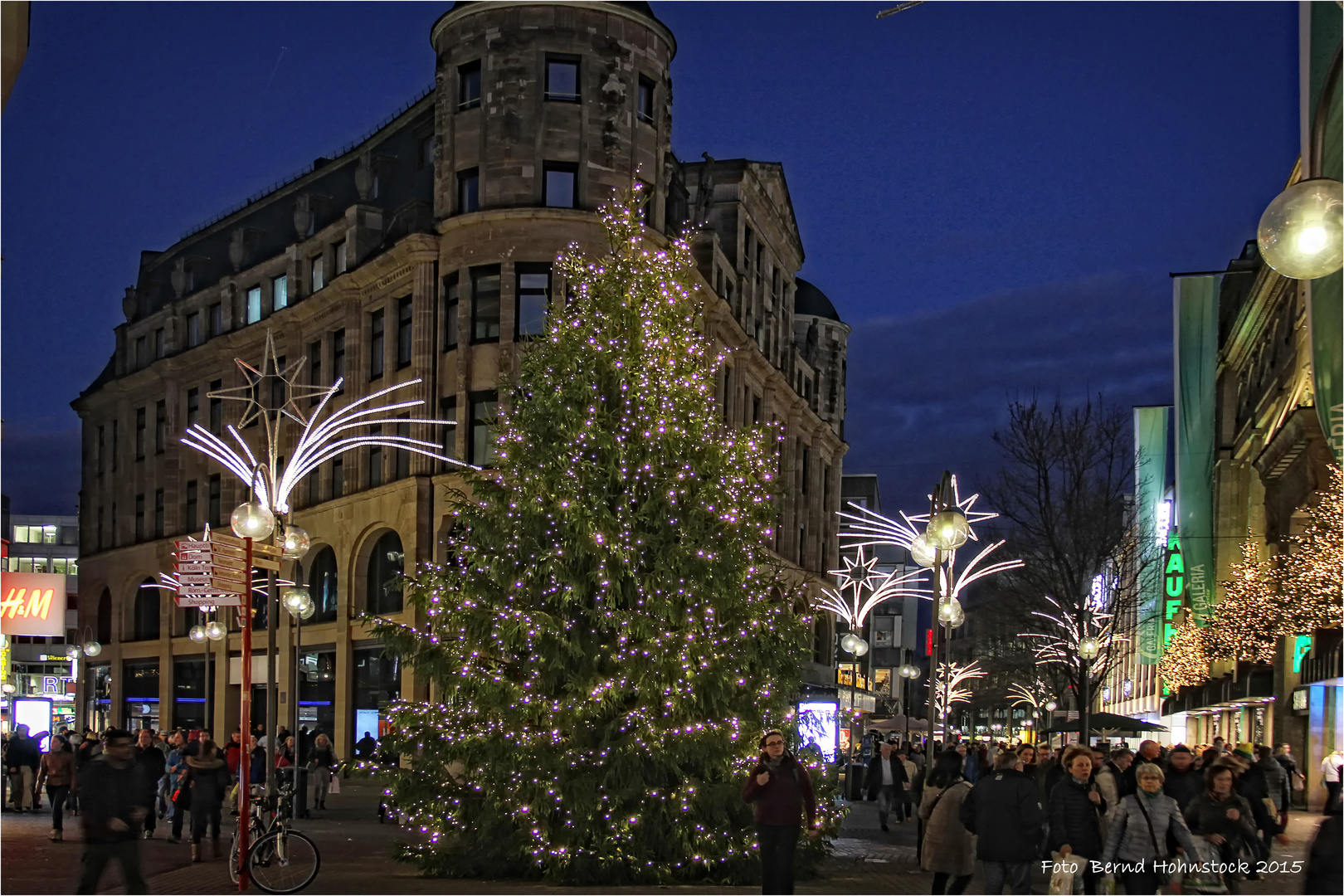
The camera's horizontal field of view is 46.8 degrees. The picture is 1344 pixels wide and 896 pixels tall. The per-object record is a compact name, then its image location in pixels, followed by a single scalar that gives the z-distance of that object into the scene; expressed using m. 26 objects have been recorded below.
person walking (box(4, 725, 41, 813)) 30.58
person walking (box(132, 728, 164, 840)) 21.73
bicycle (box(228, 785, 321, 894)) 16.28
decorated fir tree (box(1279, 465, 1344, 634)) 32.62
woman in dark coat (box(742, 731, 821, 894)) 13.46
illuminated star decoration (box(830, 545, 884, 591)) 54.49
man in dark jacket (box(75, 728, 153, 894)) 12.37
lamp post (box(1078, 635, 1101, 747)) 36.69
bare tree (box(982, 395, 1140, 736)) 42.59
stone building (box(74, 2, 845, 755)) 43.12
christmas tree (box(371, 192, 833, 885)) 17.45
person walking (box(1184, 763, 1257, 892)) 12.88
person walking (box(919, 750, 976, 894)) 14.66
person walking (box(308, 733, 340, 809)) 32.62
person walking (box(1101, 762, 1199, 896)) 11.57
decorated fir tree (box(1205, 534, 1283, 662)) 41.94
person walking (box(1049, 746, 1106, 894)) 12.52
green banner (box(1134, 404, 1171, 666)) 61.53
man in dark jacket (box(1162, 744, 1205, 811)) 15.02
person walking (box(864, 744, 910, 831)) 29.89
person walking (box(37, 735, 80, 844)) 23.92
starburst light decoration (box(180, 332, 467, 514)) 21.00
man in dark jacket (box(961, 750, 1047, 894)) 12.30
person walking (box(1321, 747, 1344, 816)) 30.75
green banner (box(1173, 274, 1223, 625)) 53.69
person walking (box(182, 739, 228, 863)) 20.41
